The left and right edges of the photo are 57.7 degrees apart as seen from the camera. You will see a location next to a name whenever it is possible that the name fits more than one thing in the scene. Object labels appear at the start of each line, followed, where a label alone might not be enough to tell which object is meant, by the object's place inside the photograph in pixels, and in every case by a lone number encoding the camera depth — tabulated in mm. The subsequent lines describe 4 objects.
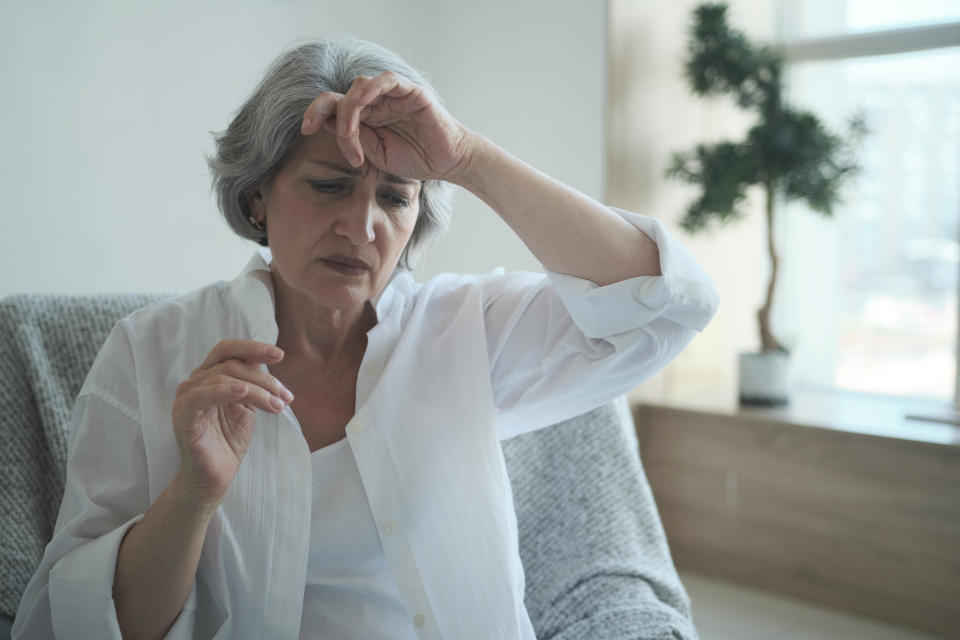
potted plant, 2748
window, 3045
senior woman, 1093
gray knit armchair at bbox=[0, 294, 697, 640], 1347
